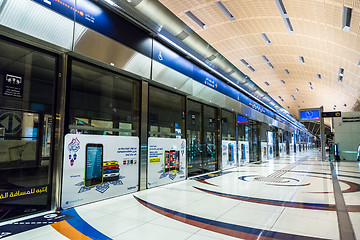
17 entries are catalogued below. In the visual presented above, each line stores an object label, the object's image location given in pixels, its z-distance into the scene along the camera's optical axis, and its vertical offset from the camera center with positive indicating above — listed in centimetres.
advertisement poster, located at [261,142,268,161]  1478 -84
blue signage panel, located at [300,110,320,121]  1659 +182
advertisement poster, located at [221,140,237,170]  925 -68
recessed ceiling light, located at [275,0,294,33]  659 +403
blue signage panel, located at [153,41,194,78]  561 +219
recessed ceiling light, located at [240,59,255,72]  1183 +416
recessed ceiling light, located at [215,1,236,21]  673 +411
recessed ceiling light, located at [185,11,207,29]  713 +401
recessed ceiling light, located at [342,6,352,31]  628 +359
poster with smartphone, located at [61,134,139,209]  374 -56
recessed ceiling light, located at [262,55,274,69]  1159 +424
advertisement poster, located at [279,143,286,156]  2078 -95
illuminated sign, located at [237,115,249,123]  1119 +102
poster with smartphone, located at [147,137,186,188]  555 -60
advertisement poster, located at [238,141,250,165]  1120 -72
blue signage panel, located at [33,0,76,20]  333 +206
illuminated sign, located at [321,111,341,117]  1486 +169
